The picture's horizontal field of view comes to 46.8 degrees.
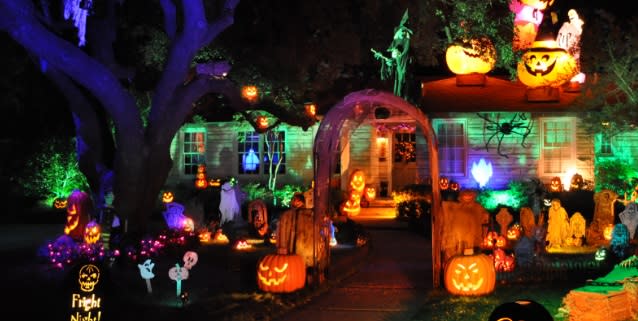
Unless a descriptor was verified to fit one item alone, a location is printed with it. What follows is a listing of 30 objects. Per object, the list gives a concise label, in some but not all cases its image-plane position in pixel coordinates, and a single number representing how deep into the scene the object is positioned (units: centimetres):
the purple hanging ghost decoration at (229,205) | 1892
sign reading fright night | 814
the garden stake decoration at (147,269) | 1048
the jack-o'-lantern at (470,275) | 1069
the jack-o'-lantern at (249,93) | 1616
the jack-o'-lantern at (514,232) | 1639
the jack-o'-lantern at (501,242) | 1480
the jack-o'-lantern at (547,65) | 1673
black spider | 2417
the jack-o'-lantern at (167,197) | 2130
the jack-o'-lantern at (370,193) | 2531
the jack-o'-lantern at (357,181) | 2338
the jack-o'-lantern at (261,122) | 2069
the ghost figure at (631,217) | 1348
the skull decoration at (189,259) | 1047
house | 2431
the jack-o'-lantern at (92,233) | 1409
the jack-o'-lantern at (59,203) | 2570
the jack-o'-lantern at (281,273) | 1100
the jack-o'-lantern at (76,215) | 1505
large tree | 1261
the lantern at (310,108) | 2045
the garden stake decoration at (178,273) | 1021
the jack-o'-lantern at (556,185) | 2366
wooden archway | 1110
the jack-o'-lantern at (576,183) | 2345
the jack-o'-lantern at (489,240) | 1459
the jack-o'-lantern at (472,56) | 1936
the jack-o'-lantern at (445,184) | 2358
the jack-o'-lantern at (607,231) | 1519
